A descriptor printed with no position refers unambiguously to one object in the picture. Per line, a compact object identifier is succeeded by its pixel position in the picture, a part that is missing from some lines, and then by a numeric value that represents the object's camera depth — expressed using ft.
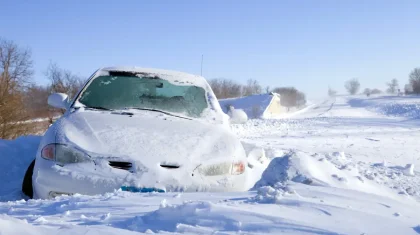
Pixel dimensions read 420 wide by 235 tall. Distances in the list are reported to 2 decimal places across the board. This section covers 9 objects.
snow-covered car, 9.78
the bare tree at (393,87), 401.29
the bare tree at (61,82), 120.98
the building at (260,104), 142.07
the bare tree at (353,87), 493.77
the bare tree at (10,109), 61.26
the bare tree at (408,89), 290.68
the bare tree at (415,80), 266.96
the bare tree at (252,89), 332.60
